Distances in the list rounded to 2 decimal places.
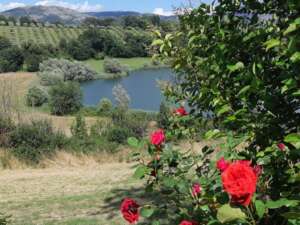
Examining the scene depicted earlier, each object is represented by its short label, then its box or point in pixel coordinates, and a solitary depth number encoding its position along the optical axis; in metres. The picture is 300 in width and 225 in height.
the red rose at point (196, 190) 2.74
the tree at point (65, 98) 38.23
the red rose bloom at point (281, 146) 2.36
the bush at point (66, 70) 62.29
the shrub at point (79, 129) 15.75
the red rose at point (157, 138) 2.93
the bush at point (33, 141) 12.65
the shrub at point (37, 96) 42.94
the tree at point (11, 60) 77.38
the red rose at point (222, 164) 2.29
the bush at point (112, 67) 80.75
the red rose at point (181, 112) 3.80
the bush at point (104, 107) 34.81
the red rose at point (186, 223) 2.18
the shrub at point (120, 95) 39.69
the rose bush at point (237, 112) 2.05
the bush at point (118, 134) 15.35
